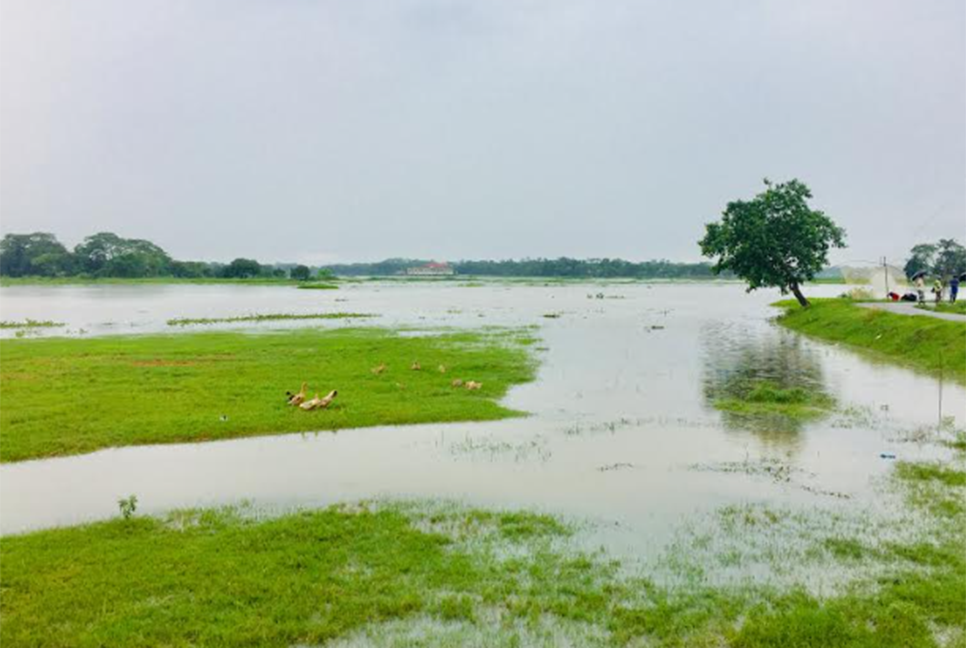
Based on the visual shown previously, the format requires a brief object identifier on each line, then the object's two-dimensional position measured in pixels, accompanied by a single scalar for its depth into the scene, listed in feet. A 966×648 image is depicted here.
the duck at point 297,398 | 63.31
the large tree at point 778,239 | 178.29
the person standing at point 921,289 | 154.45
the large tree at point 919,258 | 328.08
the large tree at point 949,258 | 272.72
